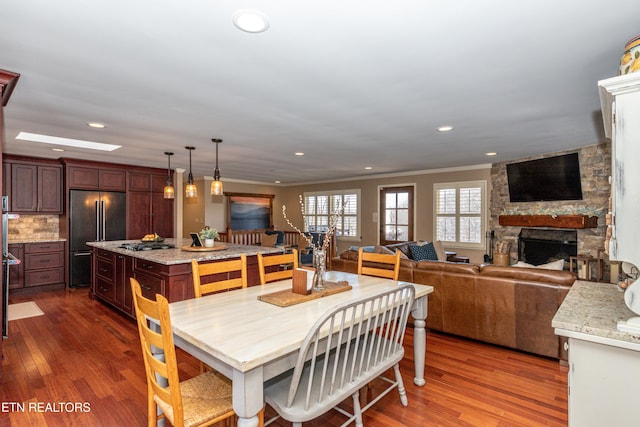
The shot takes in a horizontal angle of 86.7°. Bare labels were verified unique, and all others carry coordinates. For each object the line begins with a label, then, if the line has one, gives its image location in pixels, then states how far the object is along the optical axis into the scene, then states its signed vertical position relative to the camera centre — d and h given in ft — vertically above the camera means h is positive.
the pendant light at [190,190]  14.56 +1.12
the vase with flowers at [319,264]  7.72 -1.11
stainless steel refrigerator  18.78 -0.47
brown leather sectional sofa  9.84 -2.73
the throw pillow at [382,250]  15.76 -1.65
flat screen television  17.26 +1.93
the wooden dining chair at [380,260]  9.35 -1.32
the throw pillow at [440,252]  18.28 -2.02
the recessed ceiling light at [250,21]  5.32 +3.18
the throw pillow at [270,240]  24.94 -1.82
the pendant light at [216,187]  12.95 +1.10
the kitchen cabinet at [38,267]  17.87 -2.76
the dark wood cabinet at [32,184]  18.11 +1.76
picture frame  30.35 +0.44
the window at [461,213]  22.13 +0.13
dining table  4.42 -1.78
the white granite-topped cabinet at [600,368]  4.08 -1.93
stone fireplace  16.40 +0.43
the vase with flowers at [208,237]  14.24 -0.89
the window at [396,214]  25.91 +0.09
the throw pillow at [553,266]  10.75 -1.64
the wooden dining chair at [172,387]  4.46 -2.76
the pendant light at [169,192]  15.90 +1.12
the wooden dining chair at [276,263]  8.96 -1.30
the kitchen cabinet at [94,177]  18.94 +2.29
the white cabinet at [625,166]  3.91 +0.57
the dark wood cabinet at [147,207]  20.80 +0.59
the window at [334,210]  29.53 +0.41
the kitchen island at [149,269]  11.42 -2.03
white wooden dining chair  4.93 -2.76
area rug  14.10 -4.13
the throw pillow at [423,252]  16.66 -1.87
